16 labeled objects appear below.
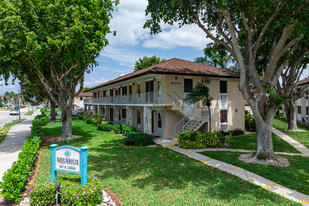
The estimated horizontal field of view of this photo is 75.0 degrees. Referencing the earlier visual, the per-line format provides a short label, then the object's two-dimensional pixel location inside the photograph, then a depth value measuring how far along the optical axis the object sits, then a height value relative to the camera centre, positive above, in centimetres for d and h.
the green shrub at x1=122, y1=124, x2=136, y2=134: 1955 -218
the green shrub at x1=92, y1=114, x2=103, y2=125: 2767 -178
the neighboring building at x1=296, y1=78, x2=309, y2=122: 2855 -48
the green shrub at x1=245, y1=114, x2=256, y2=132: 2261 -220
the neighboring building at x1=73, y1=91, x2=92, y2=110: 6206 +227
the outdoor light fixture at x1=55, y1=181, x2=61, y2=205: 584 -228
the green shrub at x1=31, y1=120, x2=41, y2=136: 1410 -170
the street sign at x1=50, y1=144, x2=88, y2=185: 618 -168
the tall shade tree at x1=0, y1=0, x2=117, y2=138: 1245 +502
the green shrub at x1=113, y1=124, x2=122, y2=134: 1991 -221
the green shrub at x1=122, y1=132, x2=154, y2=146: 1462 -240
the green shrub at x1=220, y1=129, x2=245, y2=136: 1980 -261
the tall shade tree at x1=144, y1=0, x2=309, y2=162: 968 +393
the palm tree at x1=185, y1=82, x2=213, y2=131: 1534 +91
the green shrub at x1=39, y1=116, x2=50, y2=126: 2805 -189
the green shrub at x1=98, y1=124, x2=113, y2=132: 2156 -222
